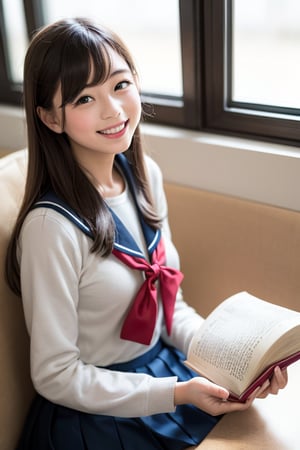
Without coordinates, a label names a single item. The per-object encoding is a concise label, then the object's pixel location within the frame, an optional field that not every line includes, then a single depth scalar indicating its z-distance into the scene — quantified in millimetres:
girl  1086
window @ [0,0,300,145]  1466
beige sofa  1151
